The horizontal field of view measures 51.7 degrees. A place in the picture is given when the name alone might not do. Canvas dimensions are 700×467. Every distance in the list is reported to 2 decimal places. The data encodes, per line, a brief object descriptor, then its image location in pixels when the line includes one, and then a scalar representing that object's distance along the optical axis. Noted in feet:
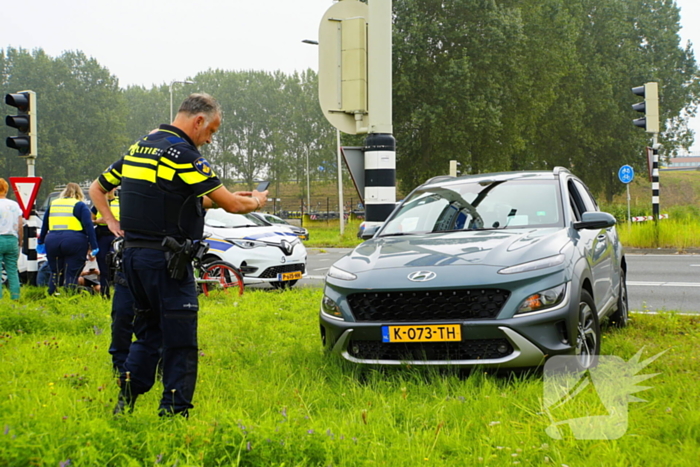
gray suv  14.85
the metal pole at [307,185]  251.39
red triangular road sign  34.42
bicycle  34.71
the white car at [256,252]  37.37
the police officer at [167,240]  12.69
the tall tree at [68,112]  210.38
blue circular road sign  86.28
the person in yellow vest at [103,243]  32.94
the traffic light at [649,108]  54.19
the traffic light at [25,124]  33.45
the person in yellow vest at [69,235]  31.17
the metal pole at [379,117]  24.06
